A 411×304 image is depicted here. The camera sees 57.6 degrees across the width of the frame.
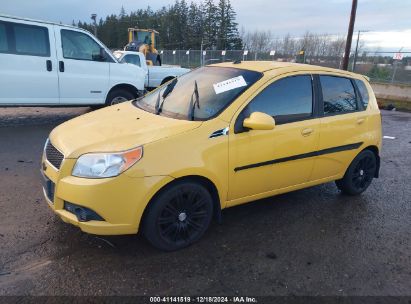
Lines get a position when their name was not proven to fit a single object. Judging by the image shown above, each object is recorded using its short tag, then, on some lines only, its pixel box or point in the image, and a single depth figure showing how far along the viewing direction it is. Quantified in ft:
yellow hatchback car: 9.85
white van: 24.59
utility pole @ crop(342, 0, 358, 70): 59.98
